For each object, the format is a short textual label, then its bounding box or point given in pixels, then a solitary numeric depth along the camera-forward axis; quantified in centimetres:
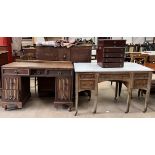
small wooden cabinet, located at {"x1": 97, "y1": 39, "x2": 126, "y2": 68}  195
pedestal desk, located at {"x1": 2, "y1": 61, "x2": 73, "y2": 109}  202
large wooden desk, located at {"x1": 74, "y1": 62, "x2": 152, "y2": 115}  192
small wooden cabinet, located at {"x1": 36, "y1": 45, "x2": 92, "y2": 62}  238
